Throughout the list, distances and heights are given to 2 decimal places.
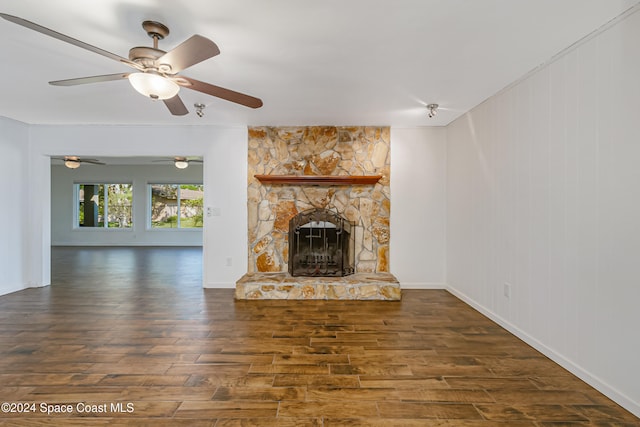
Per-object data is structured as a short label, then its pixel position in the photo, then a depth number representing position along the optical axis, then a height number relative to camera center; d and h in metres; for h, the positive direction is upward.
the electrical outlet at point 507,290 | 2.90 -0.70
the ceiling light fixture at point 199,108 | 3.45 +1.21
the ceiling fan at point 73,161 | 6.78 +1.19
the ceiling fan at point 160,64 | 1.68 +0.91
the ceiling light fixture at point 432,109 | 3.44 +1.21
